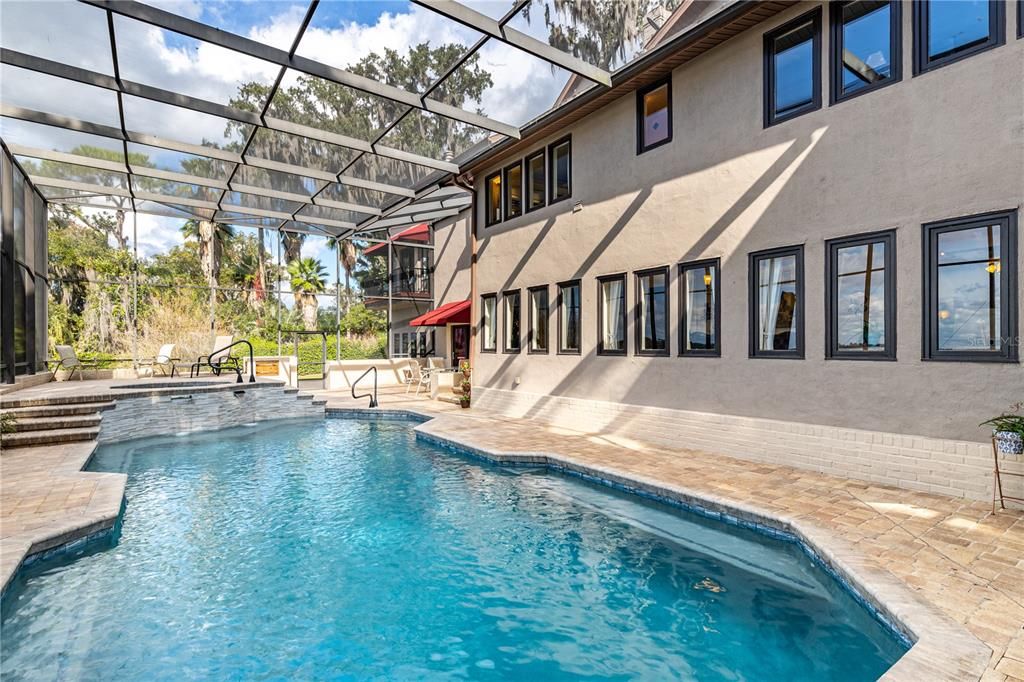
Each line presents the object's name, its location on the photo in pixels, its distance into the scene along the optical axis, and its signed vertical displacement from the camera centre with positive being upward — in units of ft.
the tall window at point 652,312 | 31.99 +1.67
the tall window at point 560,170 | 39.99 +13.87
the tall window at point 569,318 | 38.91 +1.61
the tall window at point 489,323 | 48.39 +1.55
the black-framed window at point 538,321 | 42.16 +1.53
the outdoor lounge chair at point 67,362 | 50.42 -2.04
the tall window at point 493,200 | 48.32 +13.78
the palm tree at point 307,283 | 102.73 +11.98
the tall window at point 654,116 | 32.07 +14.78
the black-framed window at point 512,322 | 45.24 +1.56
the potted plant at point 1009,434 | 17.33 -3.53
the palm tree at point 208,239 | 96.94 +20.47
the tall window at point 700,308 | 29.04 +1.73
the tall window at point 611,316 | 35.04 +1.61
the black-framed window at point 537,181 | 42.63 +13.82
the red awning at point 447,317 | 53.98 +2.49
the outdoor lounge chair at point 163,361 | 58.95 -2.32
